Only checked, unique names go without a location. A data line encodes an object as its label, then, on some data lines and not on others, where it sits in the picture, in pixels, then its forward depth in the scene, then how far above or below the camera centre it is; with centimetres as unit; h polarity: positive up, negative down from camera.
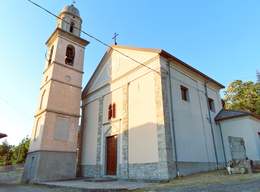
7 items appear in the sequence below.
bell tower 1155 +359
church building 956 +268
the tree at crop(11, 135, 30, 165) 3050 +128
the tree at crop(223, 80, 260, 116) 2175 +774
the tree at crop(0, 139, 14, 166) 3574 +177
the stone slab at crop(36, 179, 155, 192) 630 -90
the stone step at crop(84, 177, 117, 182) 951 -89
